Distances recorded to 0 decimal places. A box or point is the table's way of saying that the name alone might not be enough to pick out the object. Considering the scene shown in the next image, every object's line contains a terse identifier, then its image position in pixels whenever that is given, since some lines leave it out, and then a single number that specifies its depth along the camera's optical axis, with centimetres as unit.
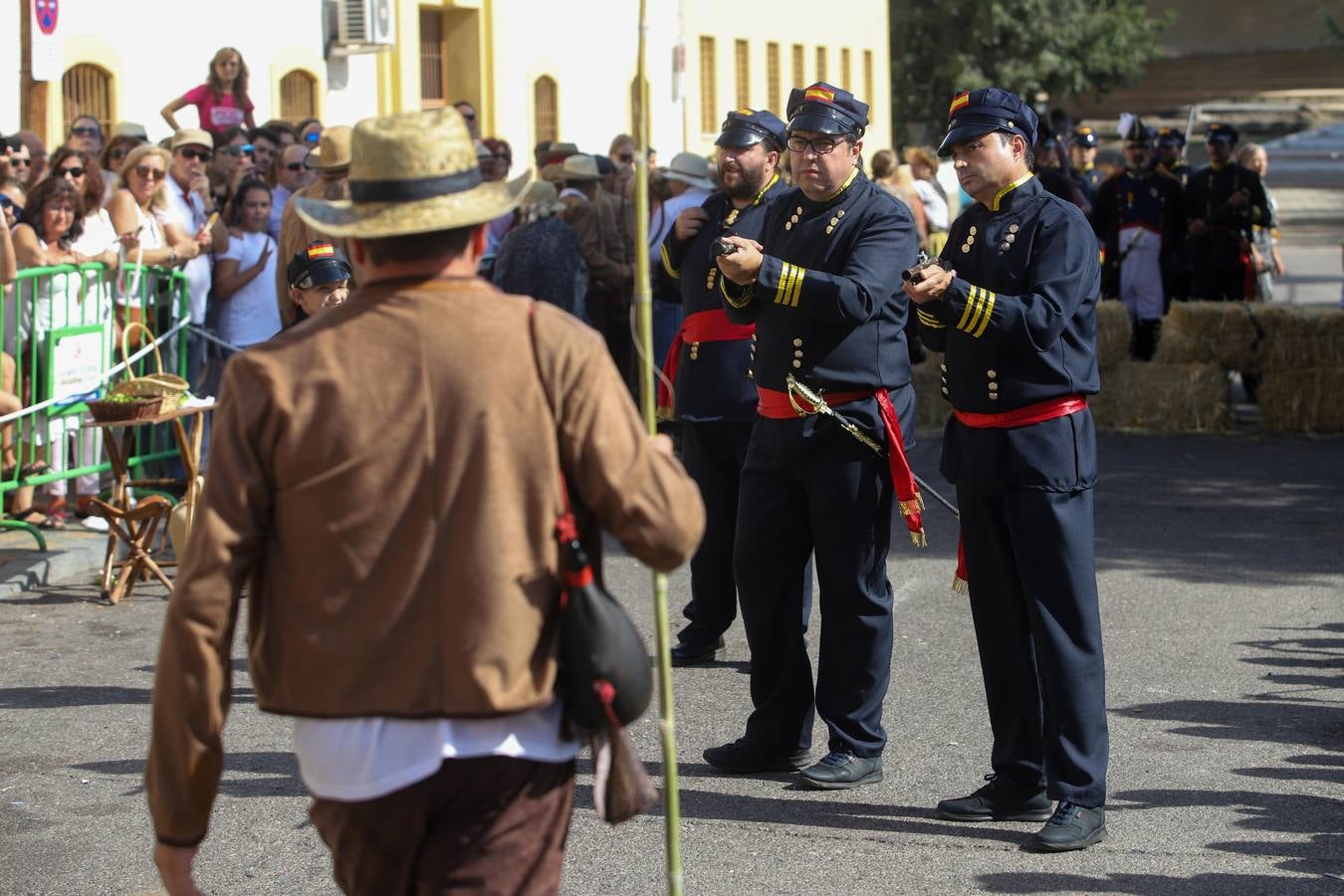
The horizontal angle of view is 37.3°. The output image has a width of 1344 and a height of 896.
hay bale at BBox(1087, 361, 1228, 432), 1424
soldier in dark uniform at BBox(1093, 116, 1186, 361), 1552
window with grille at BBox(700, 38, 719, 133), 3750
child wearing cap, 674
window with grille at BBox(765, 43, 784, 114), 4025
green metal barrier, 962
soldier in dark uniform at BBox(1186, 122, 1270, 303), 1573
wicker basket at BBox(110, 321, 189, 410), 884
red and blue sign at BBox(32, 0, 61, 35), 1244
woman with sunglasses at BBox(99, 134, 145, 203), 1266
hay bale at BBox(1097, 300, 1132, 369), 1451
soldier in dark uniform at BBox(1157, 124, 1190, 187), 1603
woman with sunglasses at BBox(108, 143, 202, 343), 1045
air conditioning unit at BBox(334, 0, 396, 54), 2414
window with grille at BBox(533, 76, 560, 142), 3067
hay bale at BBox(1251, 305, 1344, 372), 1385
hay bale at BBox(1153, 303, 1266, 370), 1410
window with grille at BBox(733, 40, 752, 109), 3909
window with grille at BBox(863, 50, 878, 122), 4456
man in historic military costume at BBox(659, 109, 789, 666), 705
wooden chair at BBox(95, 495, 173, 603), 887
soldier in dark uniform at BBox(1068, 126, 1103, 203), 1734
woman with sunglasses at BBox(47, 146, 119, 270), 1034
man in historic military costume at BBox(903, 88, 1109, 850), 533
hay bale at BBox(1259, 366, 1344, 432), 1396
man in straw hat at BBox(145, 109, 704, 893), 302
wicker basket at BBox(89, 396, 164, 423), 868
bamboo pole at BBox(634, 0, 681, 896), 337
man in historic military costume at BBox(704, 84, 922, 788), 596
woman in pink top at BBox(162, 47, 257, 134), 1597
